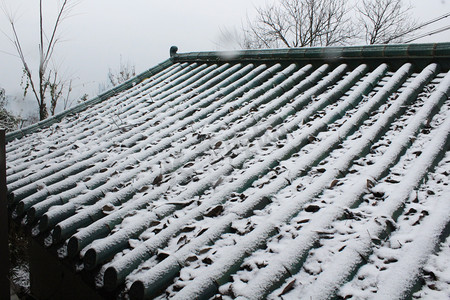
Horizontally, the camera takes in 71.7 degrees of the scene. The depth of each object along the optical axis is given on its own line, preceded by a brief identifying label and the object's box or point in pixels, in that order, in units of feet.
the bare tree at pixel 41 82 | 49.32
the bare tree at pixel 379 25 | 75.46
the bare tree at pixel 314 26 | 74.84
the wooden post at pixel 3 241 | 7.36
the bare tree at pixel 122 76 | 85.92
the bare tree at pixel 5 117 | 46.76
